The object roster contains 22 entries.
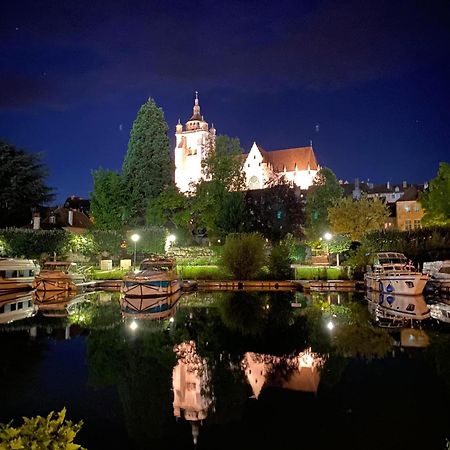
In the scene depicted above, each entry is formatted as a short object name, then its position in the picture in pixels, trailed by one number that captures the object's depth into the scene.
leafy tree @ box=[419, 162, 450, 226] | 51.28
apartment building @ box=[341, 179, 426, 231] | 82.50
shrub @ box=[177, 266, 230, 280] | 37.12
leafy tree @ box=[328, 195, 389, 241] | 53.59
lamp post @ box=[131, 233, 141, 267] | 43.84
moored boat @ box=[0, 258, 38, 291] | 31.00
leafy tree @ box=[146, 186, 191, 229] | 57.97
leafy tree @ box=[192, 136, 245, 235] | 50.44
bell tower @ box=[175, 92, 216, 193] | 114.62
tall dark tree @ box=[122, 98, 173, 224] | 59.91
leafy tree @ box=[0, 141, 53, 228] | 49.72
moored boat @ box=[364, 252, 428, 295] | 26.23
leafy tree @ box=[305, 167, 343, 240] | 60.22
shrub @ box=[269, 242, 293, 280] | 36.56
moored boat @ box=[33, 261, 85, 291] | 30.77
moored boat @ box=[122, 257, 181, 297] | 25.94
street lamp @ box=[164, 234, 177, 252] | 50.06
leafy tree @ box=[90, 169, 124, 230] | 57.32
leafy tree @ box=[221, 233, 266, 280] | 35.38
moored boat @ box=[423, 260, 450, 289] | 29.14
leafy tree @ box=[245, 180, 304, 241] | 56.12
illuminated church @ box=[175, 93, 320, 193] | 113.81
